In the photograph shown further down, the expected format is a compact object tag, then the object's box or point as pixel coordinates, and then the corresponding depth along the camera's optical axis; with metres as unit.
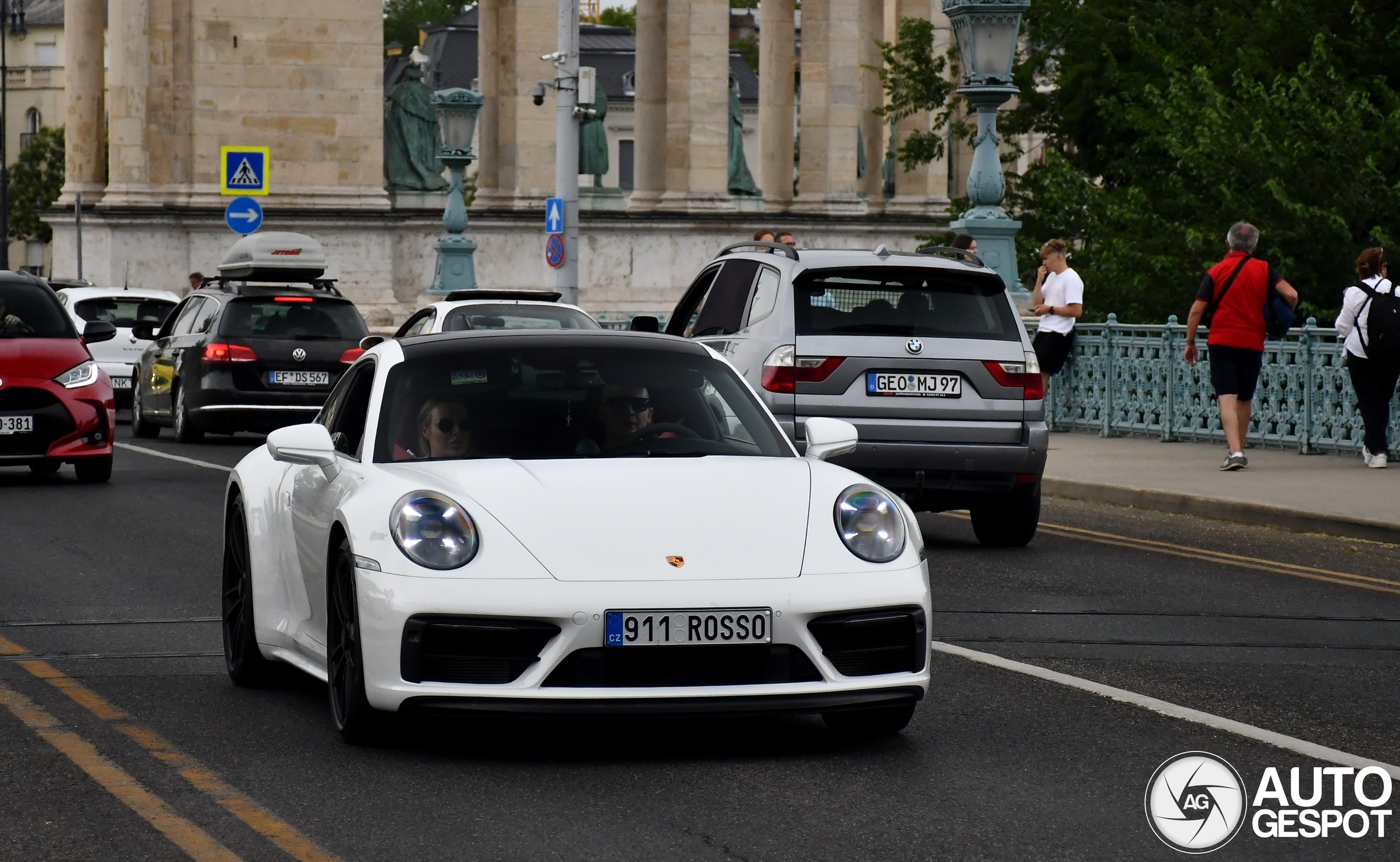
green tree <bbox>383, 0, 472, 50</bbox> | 122.56
